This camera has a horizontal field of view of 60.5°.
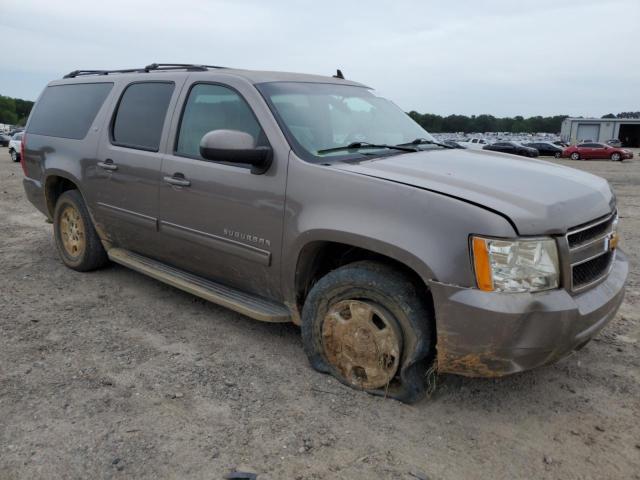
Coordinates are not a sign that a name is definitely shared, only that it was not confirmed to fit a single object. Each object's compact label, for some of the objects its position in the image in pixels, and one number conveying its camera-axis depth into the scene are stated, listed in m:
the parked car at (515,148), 35.09
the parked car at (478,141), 41.11
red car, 35.56
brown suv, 2.58
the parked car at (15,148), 23.52
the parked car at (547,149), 40.22
